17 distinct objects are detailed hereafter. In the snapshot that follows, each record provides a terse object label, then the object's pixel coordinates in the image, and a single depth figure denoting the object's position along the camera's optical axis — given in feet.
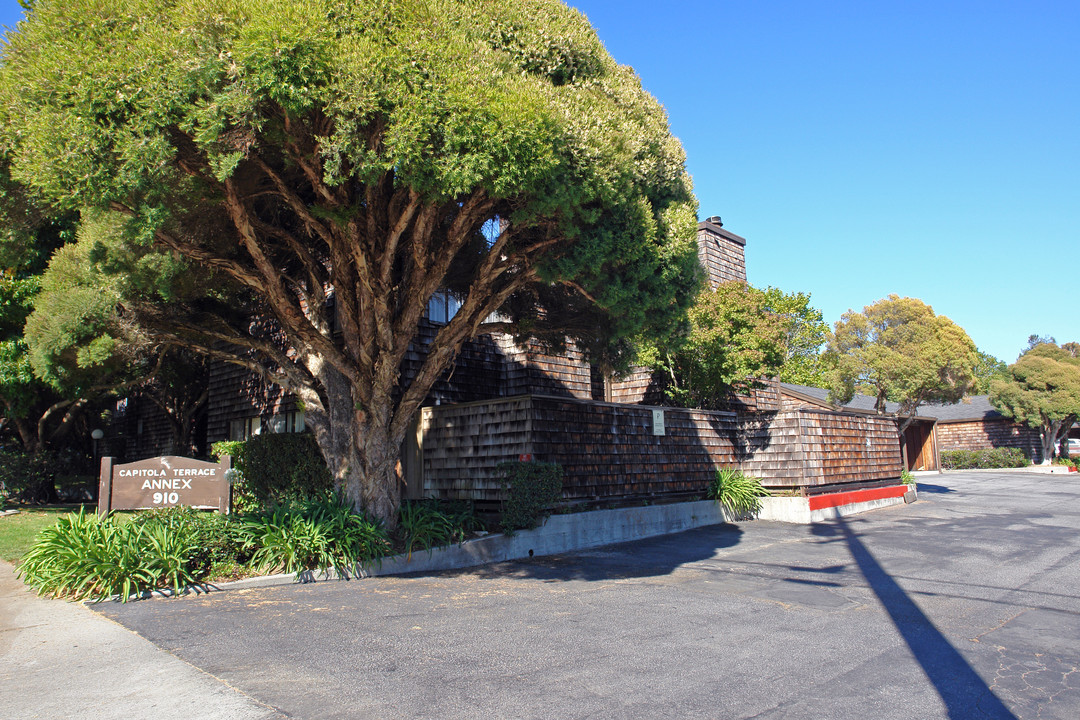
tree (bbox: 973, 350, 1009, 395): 152.25
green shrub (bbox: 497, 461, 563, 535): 35.19
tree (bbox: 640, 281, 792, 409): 49.88
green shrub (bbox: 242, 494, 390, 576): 28.22
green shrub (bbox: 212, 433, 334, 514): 44.01
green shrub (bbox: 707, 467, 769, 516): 50.52
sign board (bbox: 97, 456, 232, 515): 28.48
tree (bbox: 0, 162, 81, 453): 31.50
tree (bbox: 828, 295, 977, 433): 87.71
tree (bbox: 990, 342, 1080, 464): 107.96
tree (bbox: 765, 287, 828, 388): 62.17
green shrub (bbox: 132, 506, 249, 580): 27.32
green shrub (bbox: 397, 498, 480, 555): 32.20
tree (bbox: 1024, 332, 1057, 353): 265.83
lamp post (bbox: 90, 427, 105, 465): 70.03
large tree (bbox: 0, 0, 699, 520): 23.13
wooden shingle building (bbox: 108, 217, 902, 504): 39.63
